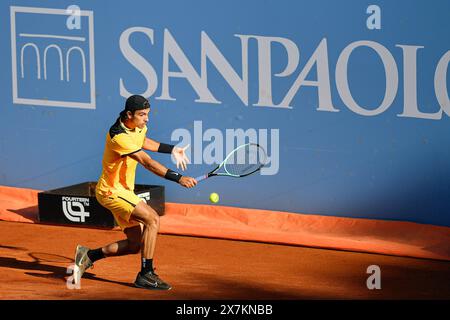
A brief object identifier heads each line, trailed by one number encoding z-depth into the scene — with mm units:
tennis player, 16203
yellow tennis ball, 16806
